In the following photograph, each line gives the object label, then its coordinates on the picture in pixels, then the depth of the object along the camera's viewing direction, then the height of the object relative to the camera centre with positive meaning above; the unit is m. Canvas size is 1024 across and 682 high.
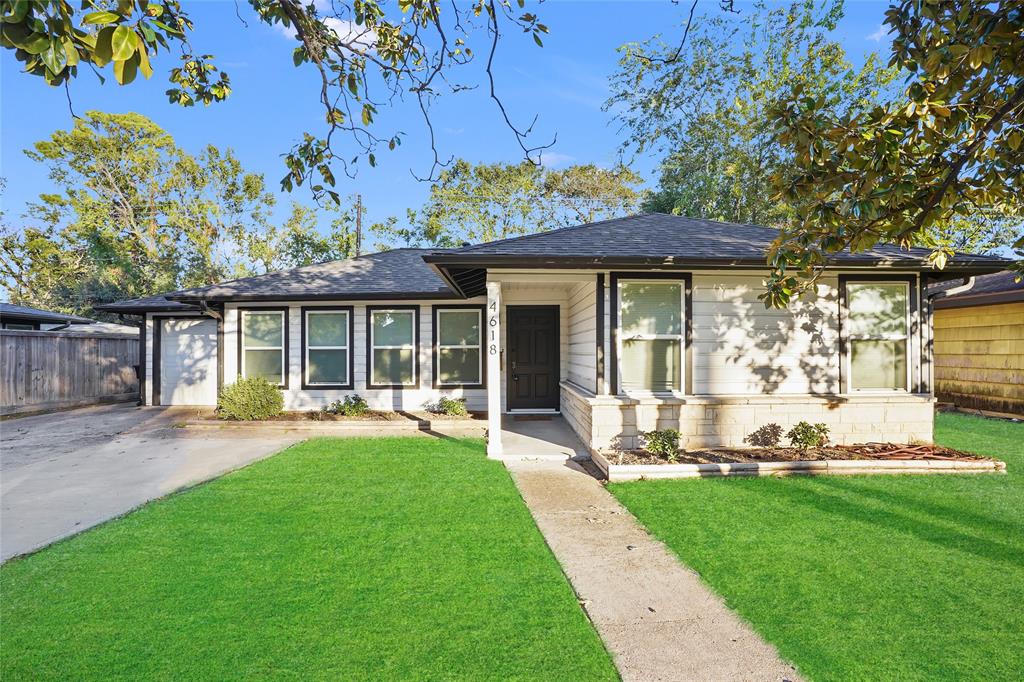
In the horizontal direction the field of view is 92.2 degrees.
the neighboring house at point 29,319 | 12.57 +0.85
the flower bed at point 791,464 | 5.84 -1.39
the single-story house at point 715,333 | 6.73 +0.26
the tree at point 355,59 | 3.00 +1.91
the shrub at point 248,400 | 9.28 -0.95
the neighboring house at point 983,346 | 10.06 +0.10
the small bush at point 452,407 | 9.54 -1.12
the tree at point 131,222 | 22.56 +6.16
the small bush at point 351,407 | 9.77 -1.14
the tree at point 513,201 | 23.97 +7.48
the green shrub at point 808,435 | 6.70 -1.16
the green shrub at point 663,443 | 6.33 -1.19
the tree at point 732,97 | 15.85 +9.08
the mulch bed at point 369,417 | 9.44 -1.30
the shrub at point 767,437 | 6.96 -1.22
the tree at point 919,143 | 3.07 +1.57
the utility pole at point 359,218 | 18.72 +5.31
